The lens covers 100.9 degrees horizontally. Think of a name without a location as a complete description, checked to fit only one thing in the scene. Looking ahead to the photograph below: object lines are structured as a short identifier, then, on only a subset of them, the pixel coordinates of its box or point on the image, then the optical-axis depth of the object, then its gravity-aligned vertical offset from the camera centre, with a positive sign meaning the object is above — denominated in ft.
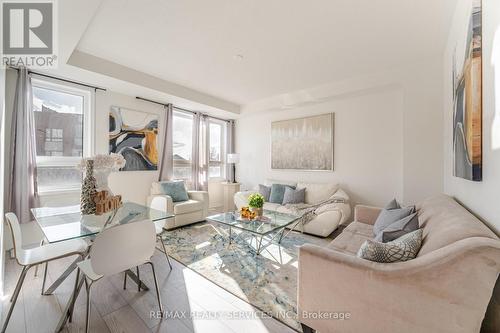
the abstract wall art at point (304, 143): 13.41 +1.68
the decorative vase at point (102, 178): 6.78 -0.38
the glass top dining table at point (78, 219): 5.10 -1.56
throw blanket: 10.57 -2.27
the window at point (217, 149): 17.60 +1.59
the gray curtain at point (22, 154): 8.52 +0.52
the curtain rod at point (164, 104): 12.84 +4.23
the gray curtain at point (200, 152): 15.31 +1.17
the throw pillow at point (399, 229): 5.09 -1.60
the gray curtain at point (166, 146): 13.58 +1.38
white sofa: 10.18 -2.18
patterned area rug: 5.80 -3.65
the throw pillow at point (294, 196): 12.71 -1.79
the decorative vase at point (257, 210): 8.84 -1.84
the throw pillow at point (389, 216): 6.46 -1.59
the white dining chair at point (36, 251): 4.79 -2.30
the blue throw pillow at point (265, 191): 13.84 -1.63
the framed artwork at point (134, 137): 11.84 +1.81
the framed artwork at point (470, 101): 4.21 +1.54
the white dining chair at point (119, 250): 4.34 -1.87
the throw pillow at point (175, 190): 12.54 -1.42
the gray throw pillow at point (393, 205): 7.45 -1.39
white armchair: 11.48 -2.38
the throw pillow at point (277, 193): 13.33 -1.69
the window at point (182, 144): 14.99 +1.71
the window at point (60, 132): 9.76 +1.72
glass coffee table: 7.68 -2.25
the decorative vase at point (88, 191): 6.48 -0.78
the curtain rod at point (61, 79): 9.06 +4.24
